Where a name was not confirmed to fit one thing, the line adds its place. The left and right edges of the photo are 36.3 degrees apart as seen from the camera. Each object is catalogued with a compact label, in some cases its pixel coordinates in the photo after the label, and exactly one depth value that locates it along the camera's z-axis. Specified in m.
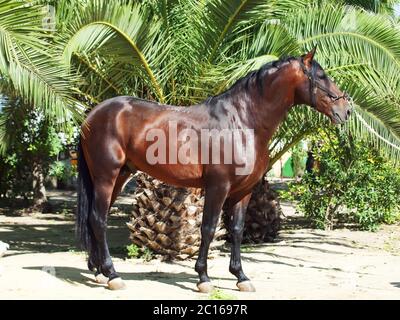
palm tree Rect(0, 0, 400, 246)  6.89
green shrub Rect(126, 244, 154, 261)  8.02
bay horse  5.79
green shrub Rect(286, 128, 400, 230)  11.85
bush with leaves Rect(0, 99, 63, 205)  14.40
